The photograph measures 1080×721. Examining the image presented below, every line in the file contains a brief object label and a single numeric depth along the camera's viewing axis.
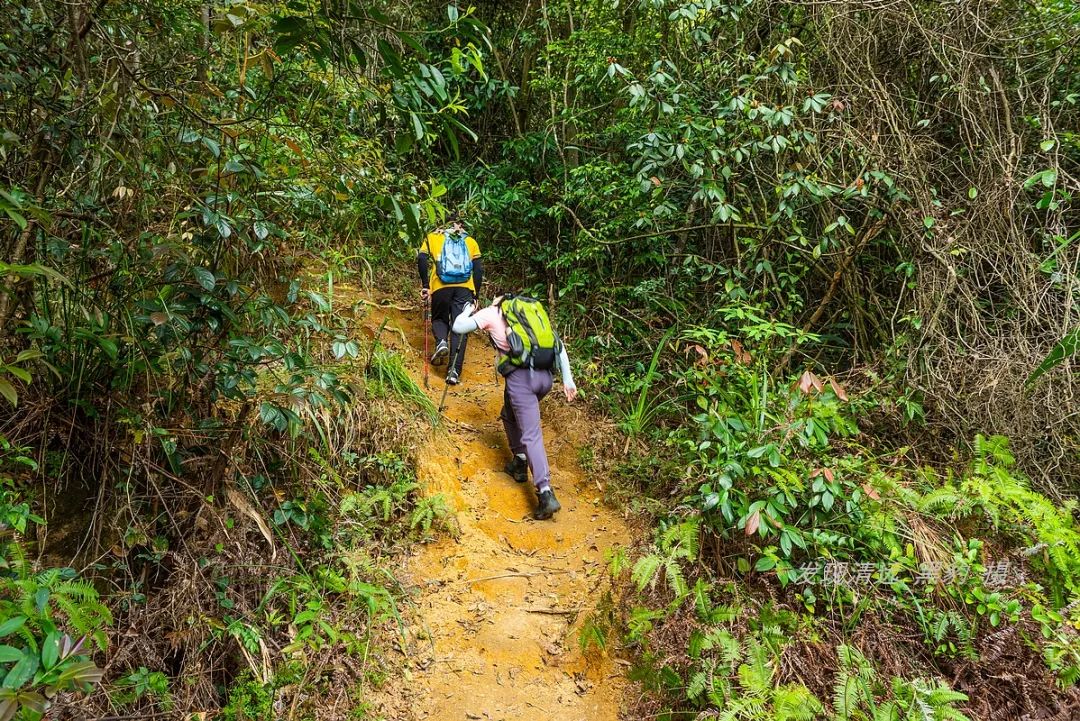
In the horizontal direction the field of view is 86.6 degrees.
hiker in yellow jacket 6.89
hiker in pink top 5.43
